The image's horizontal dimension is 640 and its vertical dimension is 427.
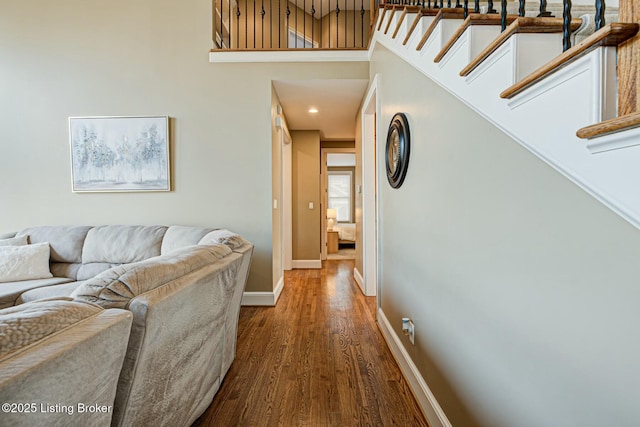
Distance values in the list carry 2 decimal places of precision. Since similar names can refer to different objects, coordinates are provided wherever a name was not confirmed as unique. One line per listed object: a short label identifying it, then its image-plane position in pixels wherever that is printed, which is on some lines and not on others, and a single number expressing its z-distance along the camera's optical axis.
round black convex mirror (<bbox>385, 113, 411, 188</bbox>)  1.83
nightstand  6.90
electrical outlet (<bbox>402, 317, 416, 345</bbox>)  1.73
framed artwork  3.25
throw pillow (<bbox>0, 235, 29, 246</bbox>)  2.77
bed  7.59
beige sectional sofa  0.93
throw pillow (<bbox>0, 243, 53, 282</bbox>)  2.52
